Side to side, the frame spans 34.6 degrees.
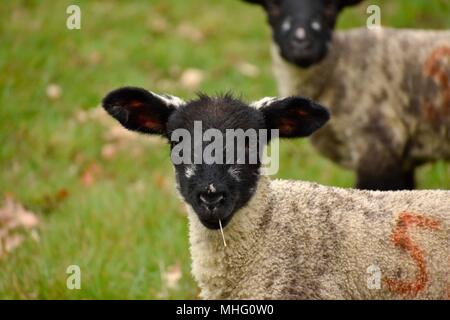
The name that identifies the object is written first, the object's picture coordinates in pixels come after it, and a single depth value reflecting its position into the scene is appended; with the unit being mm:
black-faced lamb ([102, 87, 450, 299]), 3584
